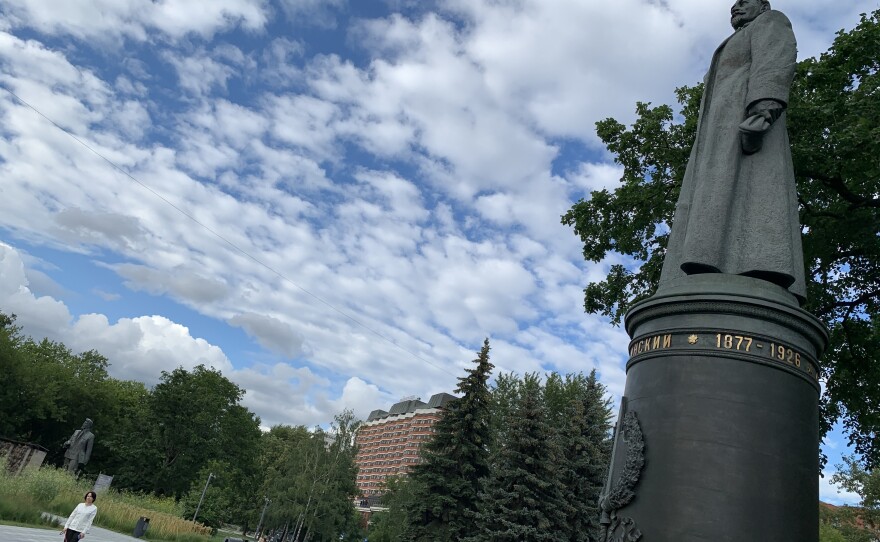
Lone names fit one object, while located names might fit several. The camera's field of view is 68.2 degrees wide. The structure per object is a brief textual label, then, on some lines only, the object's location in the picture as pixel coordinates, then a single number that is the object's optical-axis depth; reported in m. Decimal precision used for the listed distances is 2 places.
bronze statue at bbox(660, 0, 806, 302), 6.10
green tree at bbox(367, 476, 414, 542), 40.33
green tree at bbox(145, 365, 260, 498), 50.06
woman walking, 10.25
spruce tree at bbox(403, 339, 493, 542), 29.89
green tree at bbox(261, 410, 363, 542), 45.16
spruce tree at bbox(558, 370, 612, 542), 29.88
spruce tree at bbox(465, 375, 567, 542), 27.42
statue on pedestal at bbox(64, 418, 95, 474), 21.18
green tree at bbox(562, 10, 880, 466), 12.40
